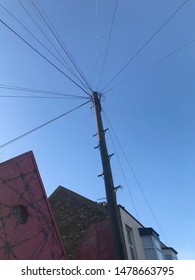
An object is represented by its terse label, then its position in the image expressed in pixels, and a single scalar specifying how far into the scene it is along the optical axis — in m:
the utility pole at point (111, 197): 5.89
